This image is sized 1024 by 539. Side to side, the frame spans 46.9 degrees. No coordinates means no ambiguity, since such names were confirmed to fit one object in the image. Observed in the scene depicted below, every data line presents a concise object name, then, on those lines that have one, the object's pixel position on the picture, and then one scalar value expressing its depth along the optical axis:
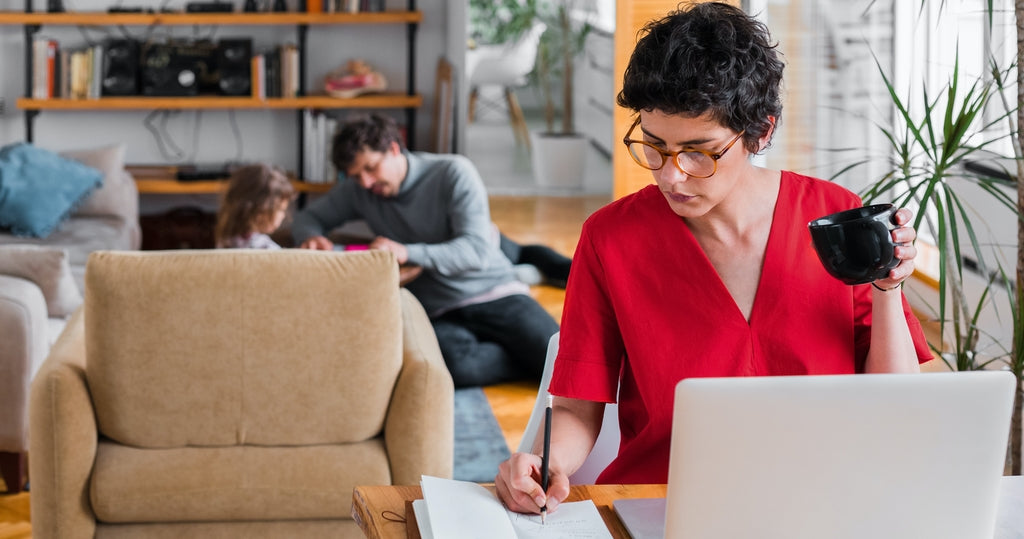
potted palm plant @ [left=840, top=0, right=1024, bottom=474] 1.96
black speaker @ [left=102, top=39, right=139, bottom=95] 5.98
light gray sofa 2.93
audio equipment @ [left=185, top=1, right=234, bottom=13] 5.97
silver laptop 0.98
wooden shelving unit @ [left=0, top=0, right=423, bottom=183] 5.86
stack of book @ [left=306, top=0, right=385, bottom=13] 6.02
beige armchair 2.36
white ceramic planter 5.43
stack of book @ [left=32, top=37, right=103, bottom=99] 5.90
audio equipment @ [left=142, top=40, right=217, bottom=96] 6.02
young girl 3.55
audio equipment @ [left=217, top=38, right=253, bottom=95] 6.05
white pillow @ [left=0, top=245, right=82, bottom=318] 3.14
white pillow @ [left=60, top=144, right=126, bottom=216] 5.18
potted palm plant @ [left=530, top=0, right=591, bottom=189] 5.36
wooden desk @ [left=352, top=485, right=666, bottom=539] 1.24
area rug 3.16
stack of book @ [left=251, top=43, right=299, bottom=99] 6.03
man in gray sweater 3.76
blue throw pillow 4.85
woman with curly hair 1.36
